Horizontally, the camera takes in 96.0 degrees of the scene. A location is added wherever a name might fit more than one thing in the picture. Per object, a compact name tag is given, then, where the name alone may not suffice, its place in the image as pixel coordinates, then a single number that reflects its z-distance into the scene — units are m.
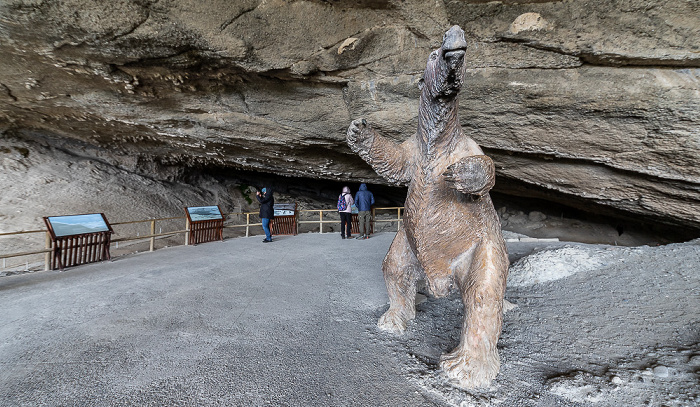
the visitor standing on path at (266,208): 6.29
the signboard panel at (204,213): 5.96
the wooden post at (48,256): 3.79
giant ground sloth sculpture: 1.45
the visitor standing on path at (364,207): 6.56
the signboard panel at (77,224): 3.84
